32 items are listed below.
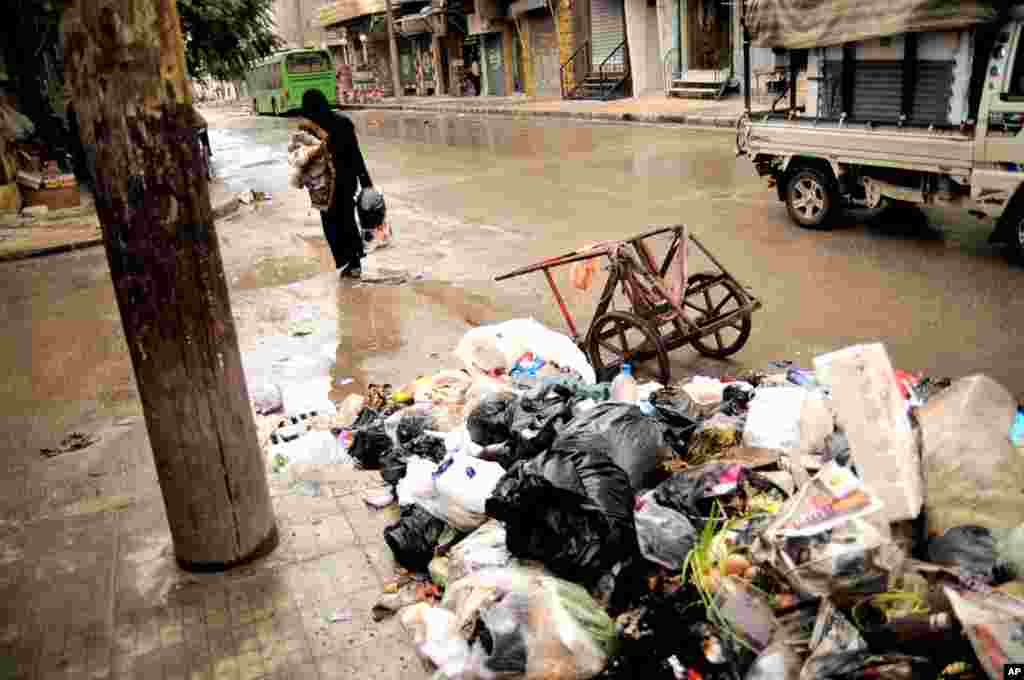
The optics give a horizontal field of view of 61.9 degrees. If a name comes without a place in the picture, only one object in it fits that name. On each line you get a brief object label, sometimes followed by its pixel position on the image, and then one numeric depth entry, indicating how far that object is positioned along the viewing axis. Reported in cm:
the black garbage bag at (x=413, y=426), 459
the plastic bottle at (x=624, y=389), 446
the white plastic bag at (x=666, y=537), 292
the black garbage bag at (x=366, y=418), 484
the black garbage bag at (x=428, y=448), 429
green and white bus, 3539
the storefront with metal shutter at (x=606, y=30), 2788
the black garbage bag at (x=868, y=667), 221
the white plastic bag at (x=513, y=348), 518
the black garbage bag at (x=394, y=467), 417
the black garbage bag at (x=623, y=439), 345
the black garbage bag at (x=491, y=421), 414
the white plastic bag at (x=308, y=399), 532
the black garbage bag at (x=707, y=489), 312
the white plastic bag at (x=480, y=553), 316
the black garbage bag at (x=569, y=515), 292
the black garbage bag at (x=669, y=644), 254
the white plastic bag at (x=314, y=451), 453
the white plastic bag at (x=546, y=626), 262
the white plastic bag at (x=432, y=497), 346
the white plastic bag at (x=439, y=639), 279
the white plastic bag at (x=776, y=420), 368
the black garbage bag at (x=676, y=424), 386
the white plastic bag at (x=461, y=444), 404
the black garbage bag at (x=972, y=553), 254
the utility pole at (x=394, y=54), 3988
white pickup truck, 679
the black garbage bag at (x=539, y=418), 378
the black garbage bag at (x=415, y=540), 347
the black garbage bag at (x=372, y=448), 450
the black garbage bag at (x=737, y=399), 420
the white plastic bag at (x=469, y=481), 343
